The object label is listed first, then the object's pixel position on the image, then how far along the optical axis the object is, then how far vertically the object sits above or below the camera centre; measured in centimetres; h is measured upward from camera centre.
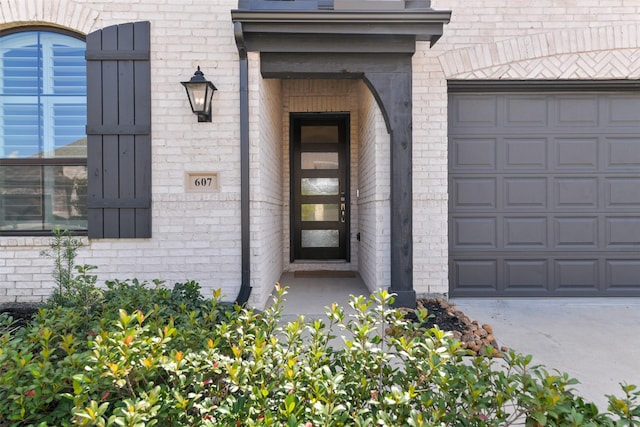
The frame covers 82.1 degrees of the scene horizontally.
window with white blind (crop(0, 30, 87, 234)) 417 +112
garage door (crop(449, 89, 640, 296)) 447 +26
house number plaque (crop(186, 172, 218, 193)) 405 +35
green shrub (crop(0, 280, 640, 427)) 136 -70
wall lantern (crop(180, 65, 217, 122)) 377 +126
